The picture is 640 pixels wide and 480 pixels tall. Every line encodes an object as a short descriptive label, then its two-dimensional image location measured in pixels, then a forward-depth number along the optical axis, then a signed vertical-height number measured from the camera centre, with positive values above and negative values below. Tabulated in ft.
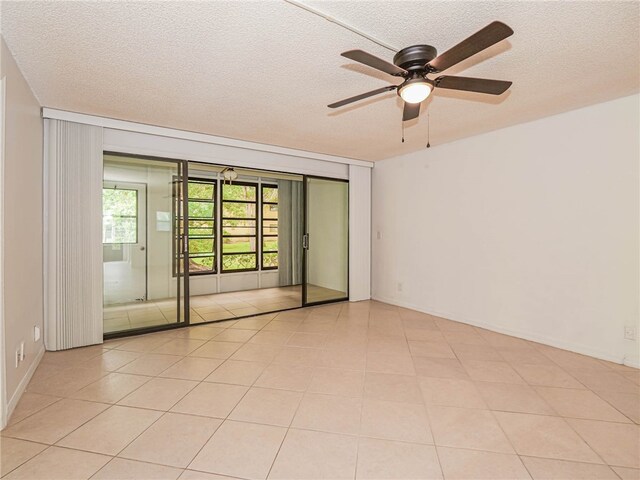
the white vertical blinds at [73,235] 11.43 +0.00
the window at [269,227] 24.68 +0.65
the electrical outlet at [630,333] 10.30 -3.03
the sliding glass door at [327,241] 19.54 -0.33
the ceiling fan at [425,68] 5.88 +3.31
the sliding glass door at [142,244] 13.10 -0.38
